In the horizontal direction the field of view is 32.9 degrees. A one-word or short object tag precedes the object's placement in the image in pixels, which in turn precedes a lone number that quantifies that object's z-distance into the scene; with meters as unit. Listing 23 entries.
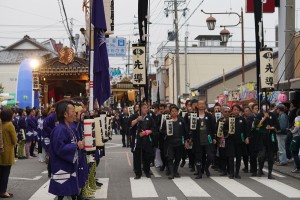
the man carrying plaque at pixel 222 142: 13.87
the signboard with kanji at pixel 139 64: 14.63
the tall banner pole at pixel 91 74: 9.88
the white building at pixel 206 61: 53.62
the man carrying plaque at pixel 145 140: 13.52
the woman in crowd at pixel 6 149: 10.71
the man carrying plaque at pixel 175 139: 13.55
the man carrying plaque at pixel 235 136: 13.56
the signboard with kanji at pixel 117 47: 35.03
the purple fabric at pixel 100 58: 10.79
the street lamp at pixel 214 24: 25.45
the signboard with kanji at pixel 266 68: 15.49
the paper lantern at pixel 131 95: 32.22
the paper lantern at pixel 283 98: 19.33
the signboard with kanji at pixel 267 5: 22.84
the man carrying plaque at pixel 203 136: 13.57
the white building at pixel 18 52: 52.19
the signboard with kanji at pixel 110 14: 16.45
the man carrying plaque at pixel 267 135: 13.29
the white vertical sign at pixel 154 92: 54.88
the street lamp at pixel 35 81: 24.33
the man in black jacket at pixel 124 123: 25.41
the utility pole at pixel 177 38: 33.19
